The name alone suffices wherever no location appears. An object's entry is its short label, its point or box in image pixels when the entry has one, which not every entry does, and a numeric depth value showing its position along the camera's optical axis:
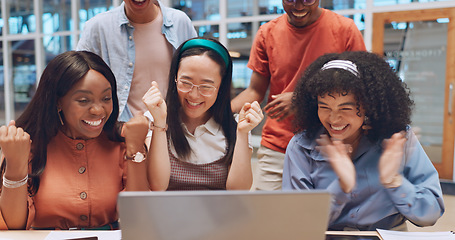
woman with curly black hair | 1.27
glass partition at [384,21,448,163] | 4.48
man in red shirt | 2.01
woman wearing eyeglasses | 1.55
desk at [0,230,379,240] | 1.23
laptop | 0.74
